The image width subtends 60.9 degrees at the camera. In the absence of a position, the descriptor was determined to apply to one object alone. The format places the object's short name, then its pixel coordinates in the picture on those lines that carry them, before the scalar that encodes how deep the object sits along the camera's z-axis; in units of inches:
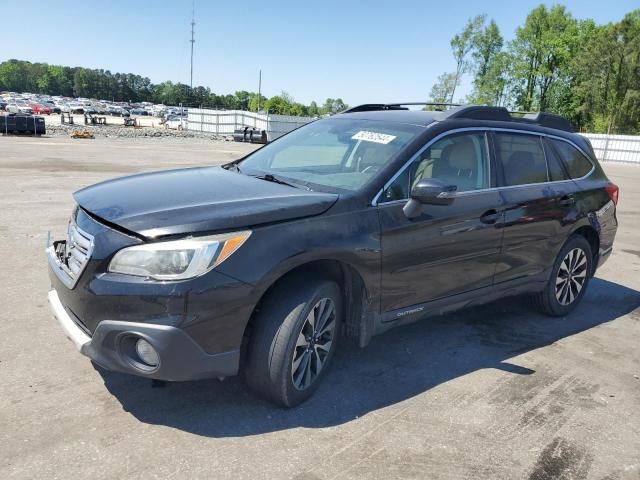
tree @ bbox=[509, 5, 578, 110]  2456.9
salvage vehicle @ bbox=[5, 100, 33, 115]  2560.5
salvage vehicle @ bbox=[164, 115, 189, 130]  2031.3
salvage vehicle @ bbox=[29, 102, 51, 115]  2713.8
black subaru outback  107.3
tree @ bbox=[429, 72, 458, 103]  2903.5
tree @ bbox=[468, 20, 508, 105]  2615.7
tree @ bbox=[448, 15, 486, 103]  2795.3
